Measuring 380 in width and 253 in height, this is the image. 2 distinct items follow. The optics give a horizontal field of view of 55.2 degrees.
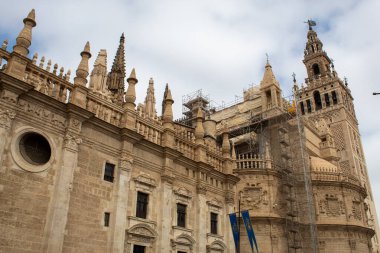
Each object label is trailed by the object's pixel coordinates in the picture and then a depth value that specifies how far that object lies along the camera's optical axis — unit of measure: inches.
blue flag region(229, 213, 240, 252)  800.3
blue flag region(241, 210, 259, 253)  822.0
